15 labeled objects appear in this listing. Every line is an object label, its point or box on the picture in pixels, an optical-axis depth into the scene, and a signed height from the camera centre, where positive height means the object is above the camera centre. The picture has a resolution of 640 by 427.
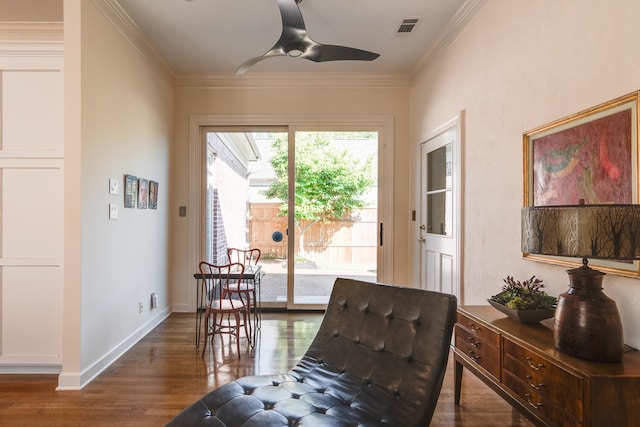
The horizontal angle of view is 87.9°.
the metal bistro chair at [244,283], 3.08 -0.69
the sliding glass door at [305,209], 4.30 +0.08
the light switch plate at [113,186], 2.74 +0.25
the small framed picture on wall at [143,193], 3.26 +0.23
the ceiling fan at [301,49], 2.41 +1.36
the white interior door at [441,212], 3.03 +0.04
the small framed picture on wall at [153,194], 3.52 +0.23
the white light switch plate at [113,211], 2.74 +0.04
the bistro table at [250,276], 3.02 -0.56
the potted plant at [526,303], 1.69 -0.46
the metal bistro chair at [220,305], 2.89 -0.80
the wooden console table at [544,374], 1.14 -0.65
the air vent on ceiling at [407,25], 3.03 +1.79
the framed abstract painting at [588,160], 1.45 +0.28
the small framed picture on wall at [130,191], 2.99 +0.23
